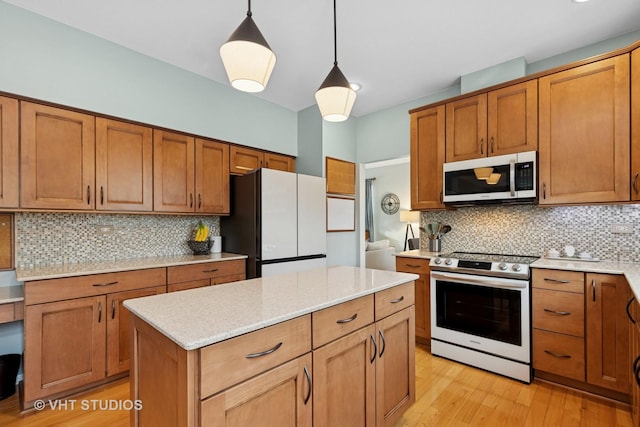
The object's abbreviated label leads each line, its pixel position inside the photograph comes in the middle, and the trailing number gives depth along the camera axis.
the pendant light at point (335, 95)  1.62
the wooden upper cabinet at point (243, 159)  3.49
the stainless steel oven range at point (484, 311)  2.39
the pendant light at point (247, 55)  1.27
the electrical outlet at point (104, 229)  2.75
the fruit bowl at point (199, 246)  3.21
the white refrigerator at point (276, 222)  3.10
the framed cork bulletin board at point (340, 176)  4.03
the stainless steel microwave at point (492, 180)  2.59
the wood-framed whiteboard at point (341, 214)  4.09
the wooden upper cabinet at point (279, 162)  3.86
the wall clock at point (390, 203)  7.55
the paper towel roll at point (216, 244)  3.42
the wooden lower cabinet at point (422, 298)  2.99
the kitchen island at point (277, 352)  0.97
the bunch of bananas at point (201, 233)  3.23
